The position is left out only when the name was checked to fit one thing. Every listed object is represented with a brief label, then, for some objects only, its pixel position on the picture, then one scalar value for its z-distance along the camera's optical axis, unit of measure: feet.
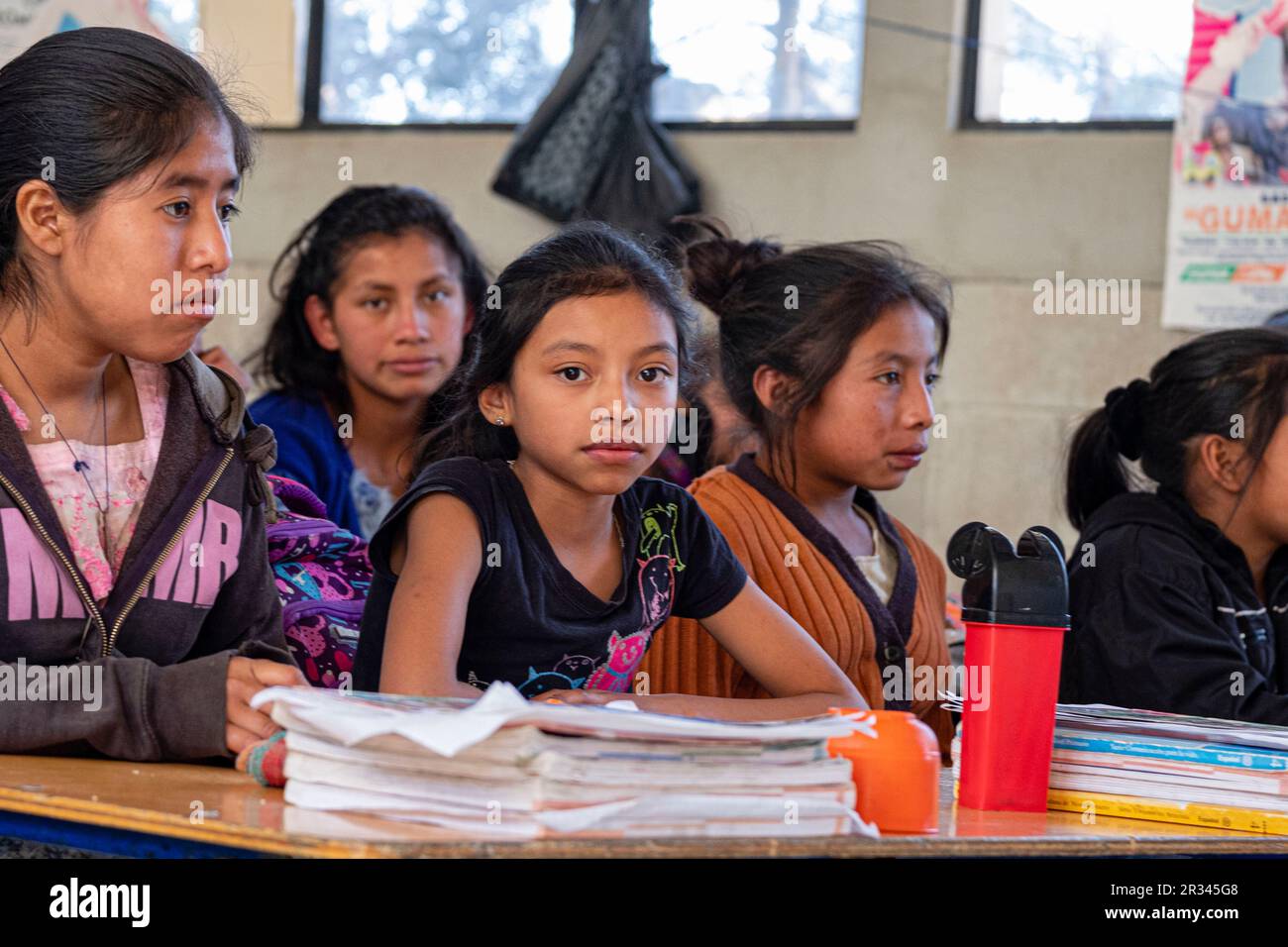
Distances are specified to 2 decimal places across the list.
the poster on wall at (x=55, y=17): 16.85
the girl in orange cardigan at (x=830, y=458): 7.27
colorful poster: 13.83
